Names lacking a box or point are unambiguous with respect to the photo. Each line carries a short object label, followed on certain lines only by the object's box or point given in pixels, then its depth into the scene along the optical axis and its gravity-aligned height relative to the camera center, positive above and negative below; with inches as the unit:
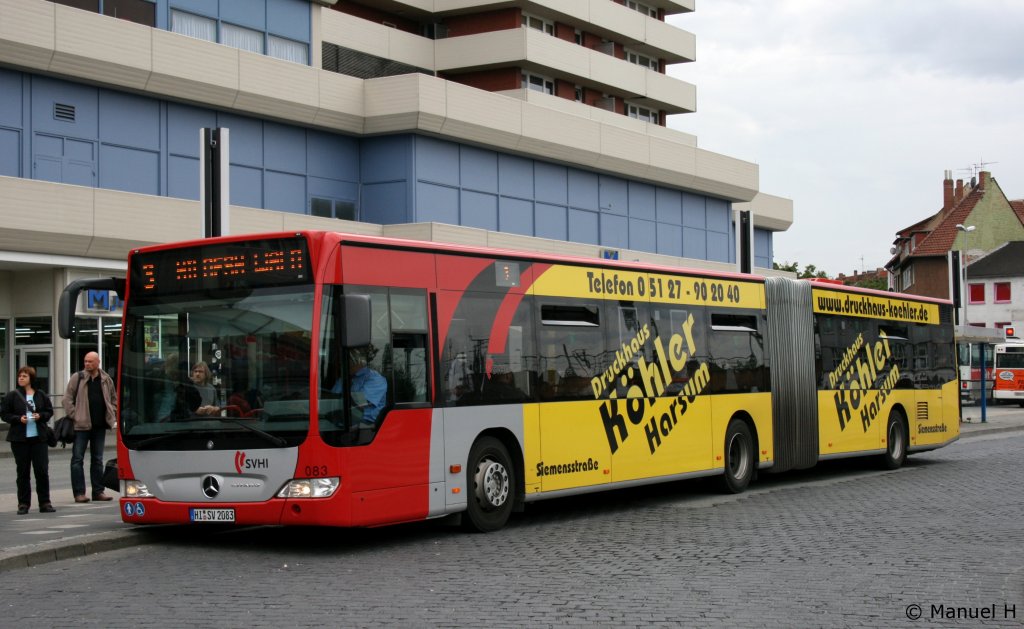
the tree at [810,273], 5222.4 +400.5
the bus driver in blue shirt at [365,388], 459.8 -4.8
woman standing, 571.5 -25.7
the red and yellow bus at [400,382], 454.6 -3.3
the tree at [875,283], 5059.1 +338.5
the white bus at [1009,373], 2266.2 -12.9
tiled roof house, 3833.7 +398.4
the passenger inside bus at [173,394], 471.8 -6.3
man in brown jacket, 602.2 -11.6
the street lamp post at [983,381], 1507.1 -18.3
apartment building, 1309.1 +306.8
